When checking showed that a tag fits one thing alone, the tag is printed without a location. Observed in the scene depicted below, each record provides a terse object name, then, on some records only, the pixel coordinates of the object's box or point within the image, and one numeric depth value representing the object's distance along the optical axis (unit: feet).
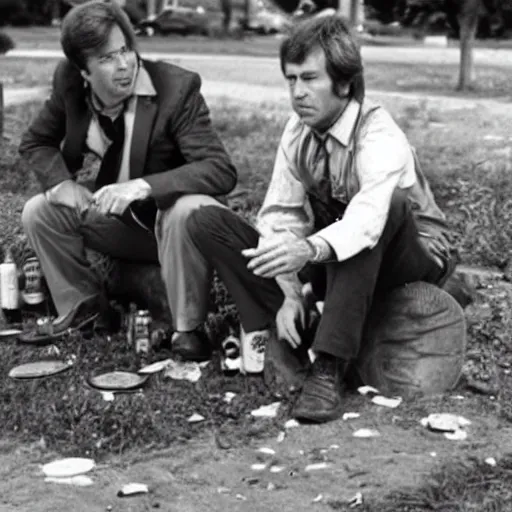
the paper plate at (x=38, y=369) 25.28
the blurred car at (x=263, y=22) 196.13
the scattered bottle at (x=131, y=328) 27.22
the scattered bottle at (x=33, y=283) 29.41
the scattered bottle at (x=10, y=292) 29.18
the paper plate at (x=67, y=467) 20.03
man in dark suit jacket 25.44
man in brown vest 21.88
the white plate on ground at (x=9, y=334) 28.34
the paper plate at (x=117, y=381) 24.33
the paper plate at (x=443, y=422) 21.49
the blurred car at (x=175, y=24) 185.50
